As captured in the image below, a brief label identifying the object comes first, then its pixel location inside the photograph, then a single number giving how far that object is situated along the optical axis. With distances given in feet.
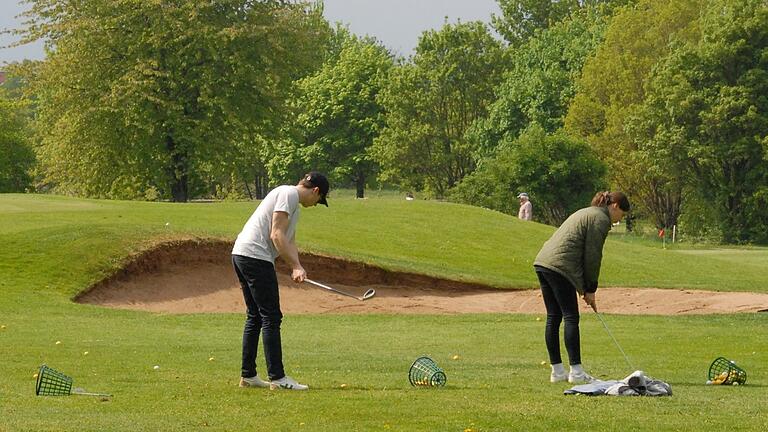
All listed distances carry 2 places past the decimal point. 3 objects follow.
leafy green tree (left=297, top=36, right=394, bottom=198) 322.55
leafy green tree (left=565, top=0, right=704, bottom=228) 247.29
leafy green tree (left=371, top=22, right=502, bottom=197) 299.38
